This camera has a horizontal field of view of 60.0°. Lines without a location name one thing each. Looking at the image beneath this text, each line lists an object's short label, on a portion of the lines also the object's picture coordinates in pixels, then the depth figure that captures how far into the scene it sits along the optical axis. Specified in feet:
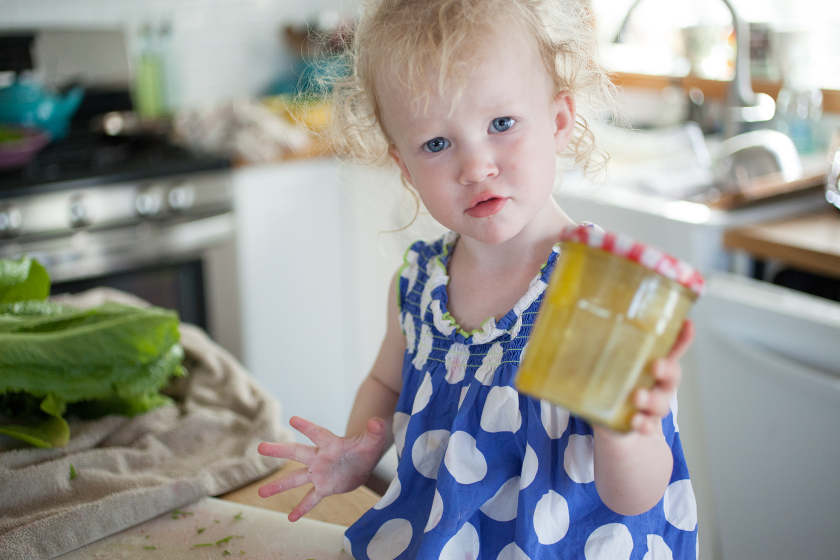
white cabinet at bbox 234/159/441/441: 7.52
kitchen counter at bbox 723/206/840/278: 4.04
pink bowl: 6.29
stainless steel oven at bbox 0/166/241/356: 6.27
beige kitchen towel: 2.32
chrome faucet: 6.08
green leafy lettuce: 2.41
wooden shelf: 6.36
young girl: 2.16
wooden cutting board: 2.29
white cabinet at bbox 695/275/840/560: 3.74
